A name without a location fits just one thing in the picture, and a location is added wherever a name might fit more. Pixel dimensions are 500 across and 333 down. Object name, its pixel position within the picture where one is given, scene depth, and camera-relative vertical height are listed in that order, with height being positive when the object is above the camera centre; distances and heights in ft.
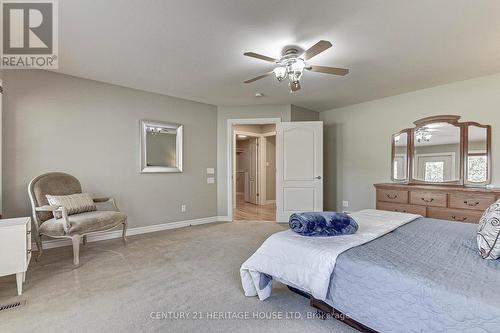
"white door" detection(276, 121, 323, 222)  15.26 -0.16
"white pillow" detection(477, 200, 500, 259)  4.26 -1.28
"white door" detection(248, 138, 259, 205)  24.21 -0.48
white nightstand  6.35 -2.23
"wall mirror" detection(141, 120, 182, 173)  13.21 +1.00
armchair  8.48 -1.95
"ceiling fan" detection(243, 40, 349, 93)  7.88 +3.14
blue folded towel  5.76 -1.43
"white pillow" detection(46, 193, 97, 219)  9.29 -1.49
